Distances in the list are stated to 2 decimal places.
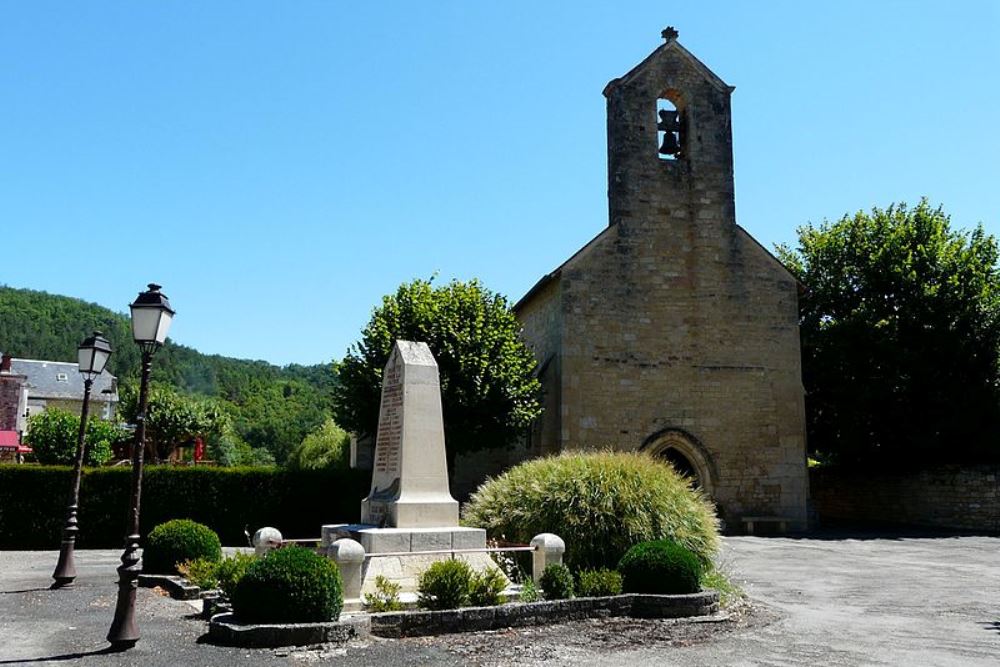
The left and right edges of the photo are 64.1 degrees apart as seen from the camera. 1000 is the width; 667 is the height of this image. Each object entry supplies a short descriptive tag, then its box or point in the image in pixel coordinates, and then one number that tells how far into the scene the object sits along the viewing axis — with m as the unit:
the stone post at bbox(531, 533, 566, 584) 10.48
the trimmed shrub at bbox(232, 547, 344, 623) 8.24
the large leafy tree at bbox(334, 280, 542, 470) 20.88
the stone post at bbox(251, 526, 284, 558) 11.02
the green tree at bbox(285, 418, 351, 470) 37.25
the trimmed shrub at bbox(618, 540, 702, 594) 10.34
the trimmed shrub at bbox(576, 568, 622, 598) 10.42
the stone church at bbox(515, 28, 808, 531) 23.11
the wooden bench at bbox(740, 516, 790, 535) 23.00
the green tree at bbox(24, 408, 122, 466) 34.62
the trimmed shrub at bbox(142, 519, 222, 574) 13.45
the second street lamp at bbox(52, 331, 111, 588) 12.95
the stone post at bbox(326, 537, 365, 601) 9.07
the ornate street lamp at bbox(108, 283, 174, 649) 8.13
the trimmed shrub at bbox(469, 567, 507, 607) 9.53
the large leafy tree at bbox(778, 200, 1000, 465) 25.48
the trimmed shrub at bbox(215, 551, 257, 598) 9.95
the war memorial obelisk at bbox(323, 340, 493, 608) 10.17
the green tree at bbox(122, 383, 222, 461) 42.00
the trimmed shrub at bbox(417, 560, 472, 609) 9.29
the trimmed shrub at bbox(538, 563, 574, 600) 10.06
